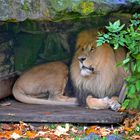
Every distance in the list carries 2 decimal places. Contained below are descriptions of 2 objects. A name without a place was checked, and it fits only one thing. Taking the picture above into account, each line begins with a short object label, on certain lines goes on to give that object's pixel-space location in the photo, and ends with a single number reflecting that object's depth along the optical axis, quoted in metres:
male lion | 14.59
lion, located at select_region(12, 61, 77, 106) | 15.69
